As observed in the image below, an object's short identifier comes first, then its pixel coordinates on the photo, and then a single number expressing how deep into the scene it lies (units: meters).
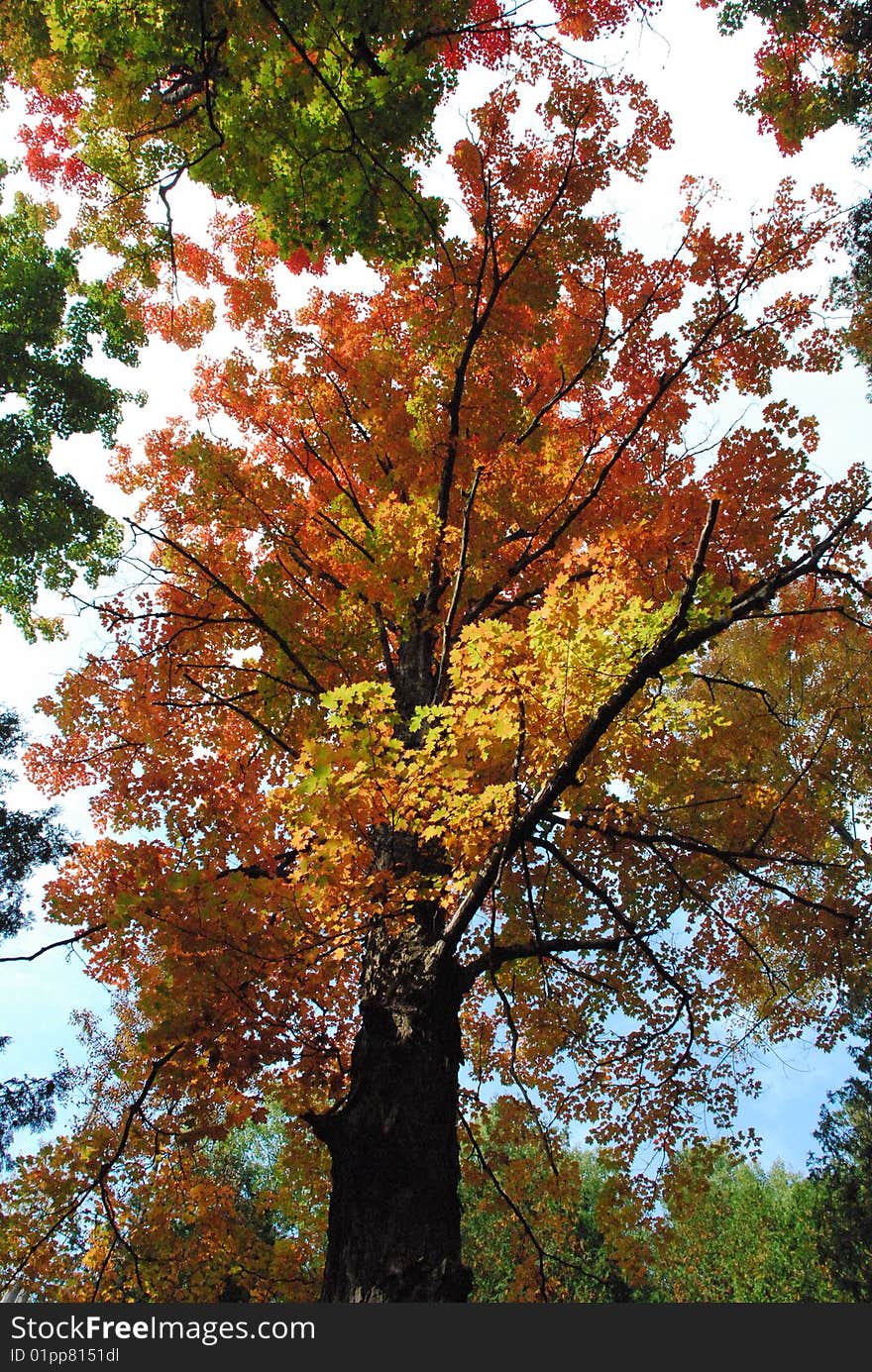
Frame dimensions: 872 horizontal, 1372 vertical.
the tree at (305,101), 3.66
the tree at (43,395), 10.72
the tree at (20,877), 9.05
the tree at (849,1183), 12.85
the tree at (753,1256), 20.88
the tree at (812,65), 8.96
